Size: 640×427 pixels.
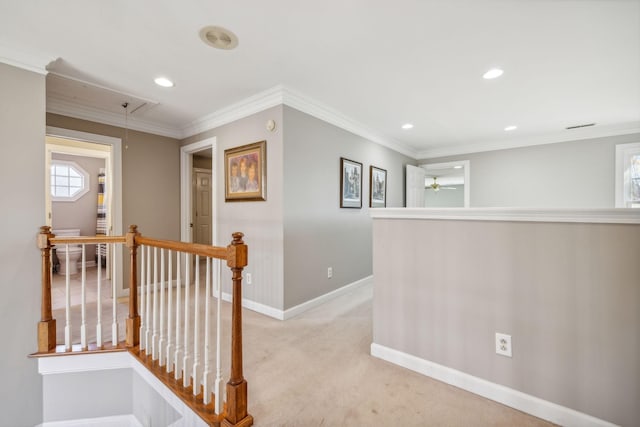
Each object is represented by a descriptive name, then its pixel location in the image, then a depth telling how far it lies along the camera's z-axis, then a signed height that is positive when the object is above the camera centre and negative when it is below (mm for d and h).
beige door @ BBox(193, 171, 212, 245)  5746 +107
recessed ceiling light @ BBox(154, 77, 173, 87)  2562 +1286
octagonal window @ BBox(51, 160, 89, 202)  5156 +664
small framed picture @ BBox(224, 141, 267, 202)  2982 +483
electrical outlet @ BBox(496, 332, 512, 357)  1601 -794
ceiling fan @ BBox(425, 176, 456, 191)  7125 +956
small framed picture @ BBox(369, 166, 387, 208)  4262 +422
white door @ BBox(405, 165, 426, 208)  5273 +507
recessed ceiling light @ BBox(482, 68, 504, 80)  2426 +1280
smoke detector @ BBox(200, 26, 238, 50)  1867 +1275
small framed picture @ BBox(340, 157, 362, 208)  3625 +413
